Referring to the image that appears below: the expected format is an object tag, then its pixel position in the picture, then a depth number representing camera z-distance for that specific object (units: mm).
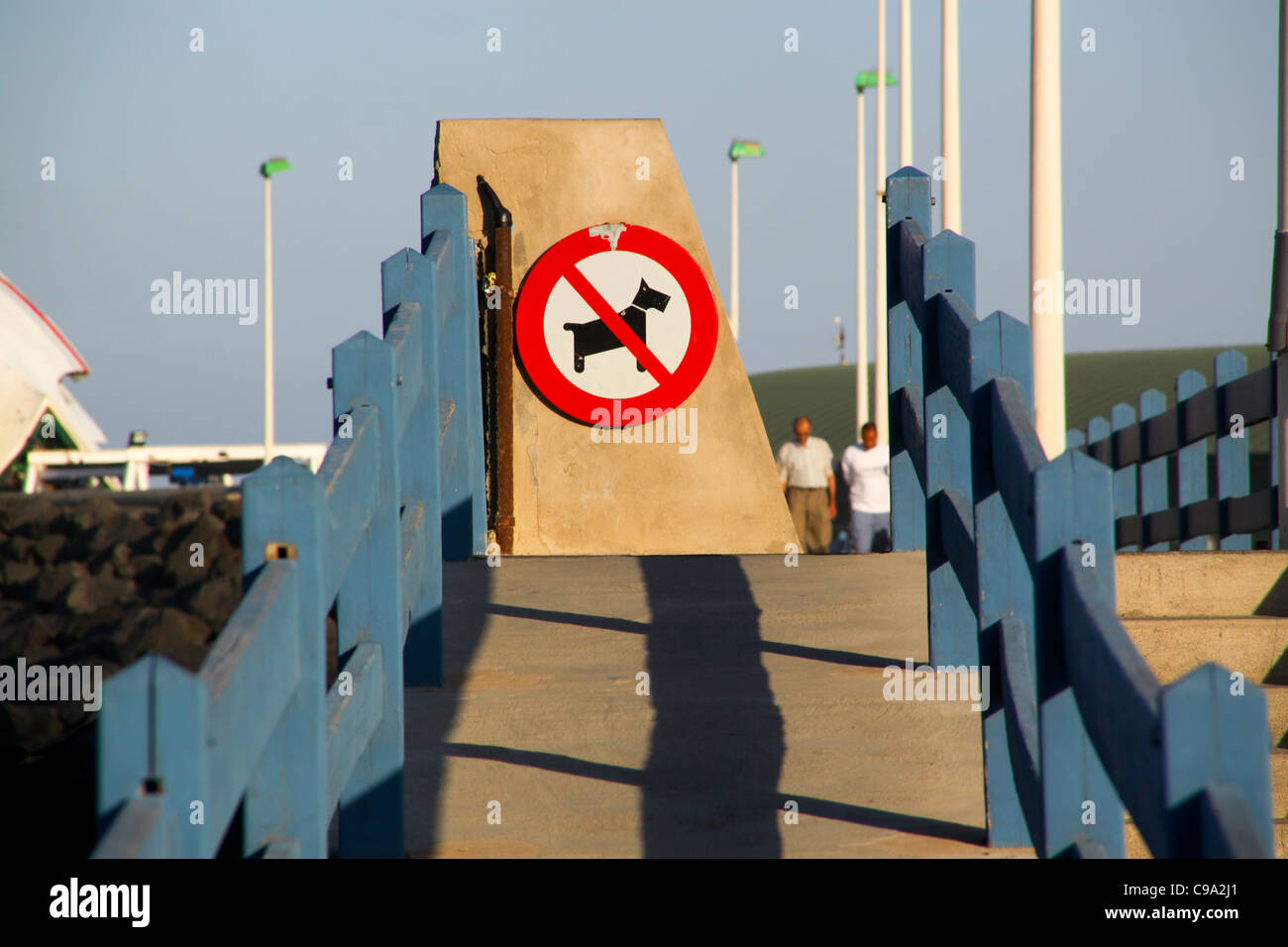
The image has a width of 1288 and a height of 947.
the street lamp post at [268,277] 33844
